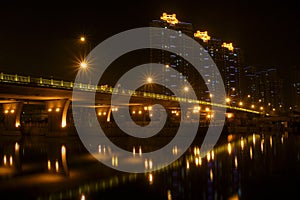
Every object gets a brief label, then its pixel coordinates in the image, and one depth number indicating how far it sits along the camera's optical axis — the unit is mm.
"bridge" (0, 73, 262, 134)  36906
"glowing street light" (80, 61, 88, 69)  43812
